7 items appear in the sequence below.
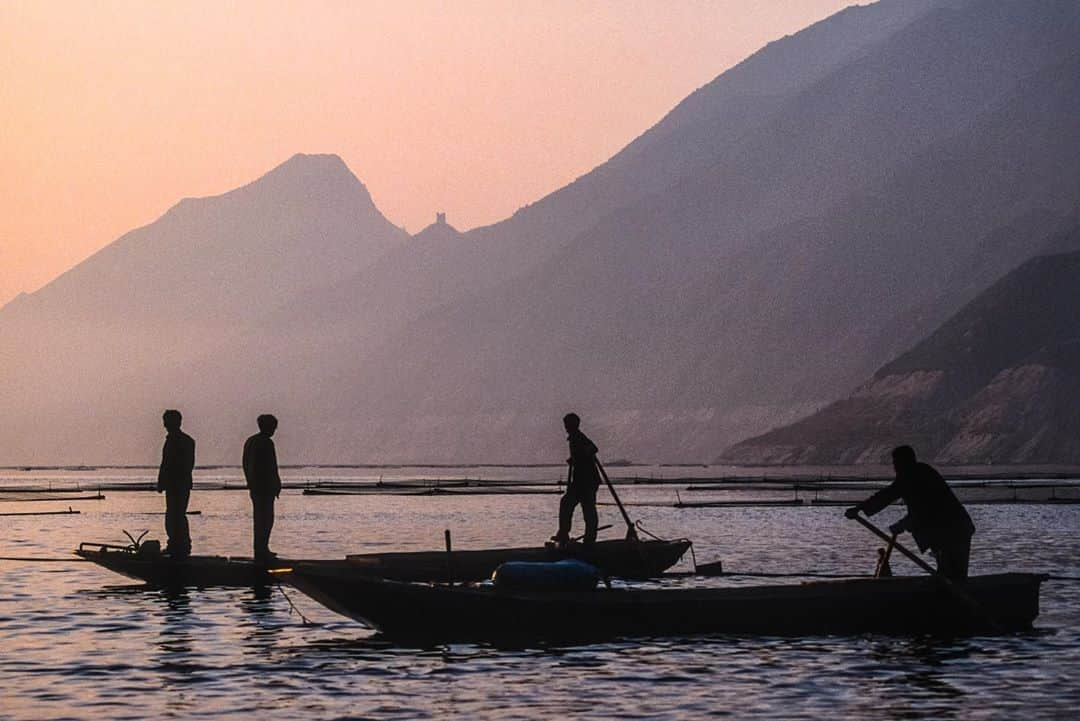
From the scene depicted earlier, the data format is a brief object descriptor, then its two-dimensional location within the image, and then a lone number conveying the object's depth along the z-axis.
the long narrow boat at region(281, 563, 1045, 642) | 27.47
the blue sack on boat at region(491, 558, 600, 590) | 27.84
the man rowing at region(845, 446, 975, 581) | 28.23
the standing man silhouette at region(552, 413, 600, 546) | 35.47
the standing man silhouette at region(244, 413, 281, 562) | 34.66
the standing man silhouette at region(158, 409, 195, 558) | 35.66
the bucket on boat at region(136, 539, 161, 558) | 36.22
